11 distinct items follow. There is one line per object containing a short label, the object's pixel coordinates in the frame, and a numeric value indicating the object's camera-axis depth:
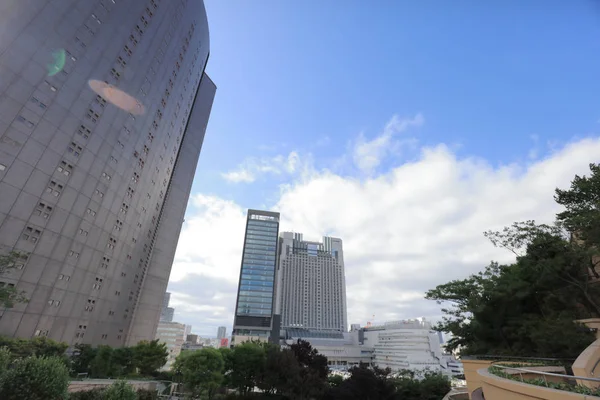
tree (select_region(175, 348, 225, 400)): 31.81
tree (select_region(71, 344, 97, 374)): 34.44
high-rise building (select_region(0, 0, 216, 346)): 30.55
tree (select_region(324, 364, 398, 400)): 31.86
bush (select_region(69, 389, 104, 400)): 20.25
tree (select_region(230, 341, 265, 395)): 36.91
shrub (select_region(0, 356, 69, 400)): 15.37
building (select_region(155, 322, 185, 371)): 161.62
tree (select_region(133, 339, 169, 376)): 36.60
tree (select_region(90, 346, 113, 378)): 33.53
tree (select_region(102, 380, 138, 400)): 18.28
